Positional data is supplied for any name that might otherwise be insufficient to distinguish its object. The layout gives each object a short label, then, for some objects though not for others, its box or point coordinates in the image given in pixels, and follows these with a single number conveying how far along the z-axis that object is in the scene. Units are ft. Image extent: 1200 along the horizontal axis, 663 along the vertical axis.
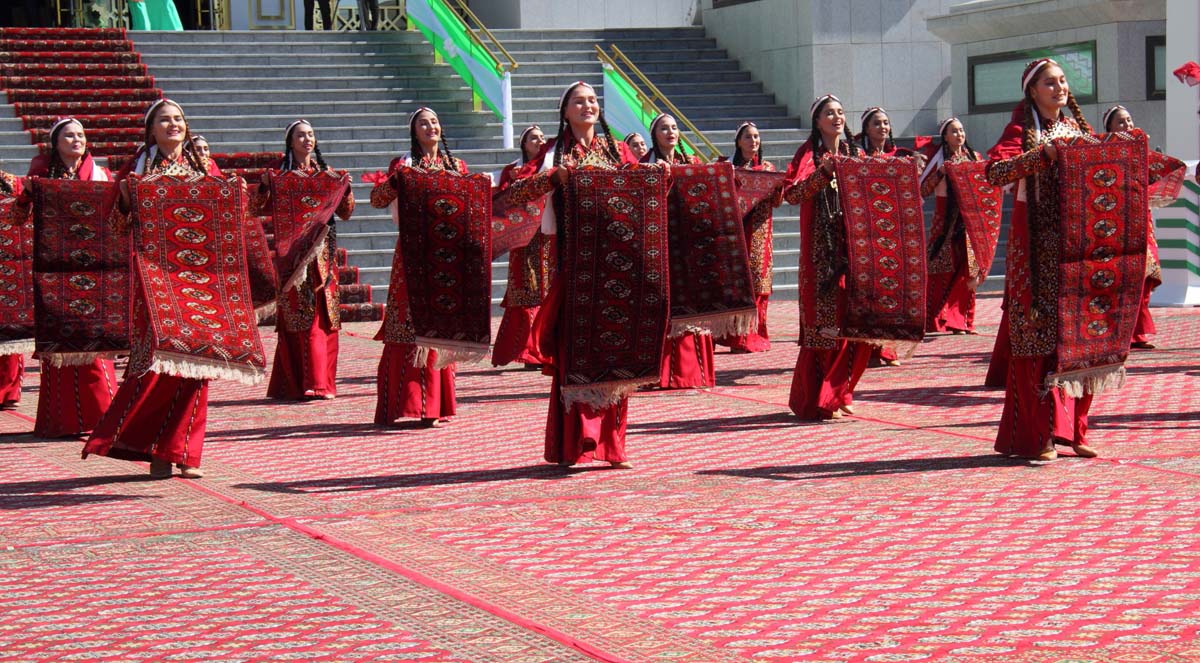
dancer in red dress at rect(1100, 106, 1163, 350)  37.35
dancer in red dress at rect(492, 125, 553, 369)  37.91
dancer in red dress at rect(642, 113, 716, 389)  34.27
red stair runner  62.69
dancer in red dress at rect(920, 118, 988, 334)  39.50
